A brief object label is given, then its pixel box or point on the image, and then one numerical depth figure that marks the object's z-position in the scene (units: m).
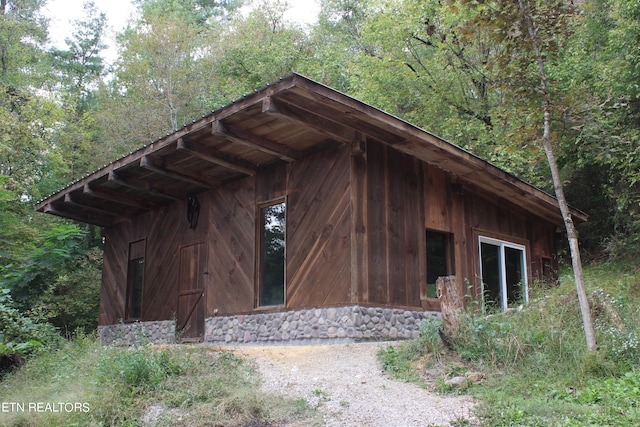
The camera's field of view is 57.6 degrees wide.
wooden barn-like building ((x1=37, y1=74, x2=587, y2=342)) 7.95
